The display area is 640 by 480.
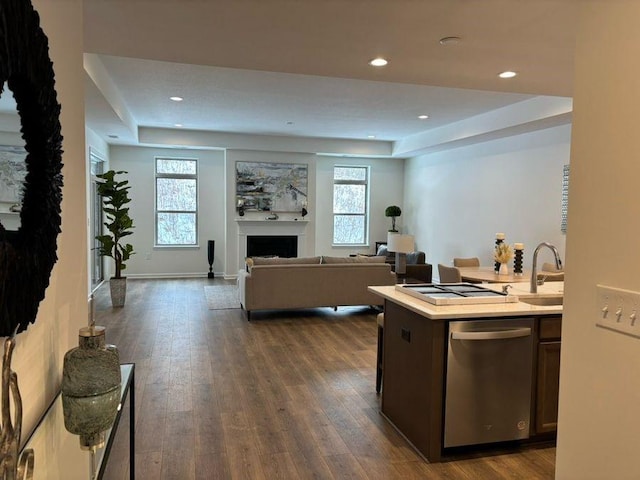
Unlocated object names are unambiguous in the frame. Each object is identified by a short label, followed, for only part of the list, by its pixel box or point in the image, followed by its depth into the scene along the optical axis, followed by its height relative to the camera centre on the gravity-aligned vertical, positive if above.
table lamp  6.75 -0.41
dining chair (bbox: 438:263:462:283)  5.45 -0.66
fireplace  9.80 -0.64
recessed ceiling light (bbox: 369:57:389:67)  3.42 +1.15
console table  1.24 -0.68
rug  6.99 -1.33
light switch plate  1.44 -0.28
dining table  5.05 -0.63
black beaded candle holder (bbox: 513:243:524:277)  5.58 -0.46
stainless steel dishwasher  2.73 -0.96
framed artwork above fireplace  9.60 +0.60
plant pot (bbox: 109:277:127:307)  6.76 -1.14
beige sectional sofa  5.97 -0.85
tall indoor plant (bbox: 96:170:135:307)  6.55 -0.25
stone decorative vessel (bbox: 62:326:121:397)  1.43 -0.48
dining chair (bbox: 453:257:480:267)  6.61 -0.61
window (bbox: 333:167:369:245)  10.77 +0.27
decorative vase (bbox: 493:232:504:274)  5.79 -0.24
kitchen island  2.71 -0.90
